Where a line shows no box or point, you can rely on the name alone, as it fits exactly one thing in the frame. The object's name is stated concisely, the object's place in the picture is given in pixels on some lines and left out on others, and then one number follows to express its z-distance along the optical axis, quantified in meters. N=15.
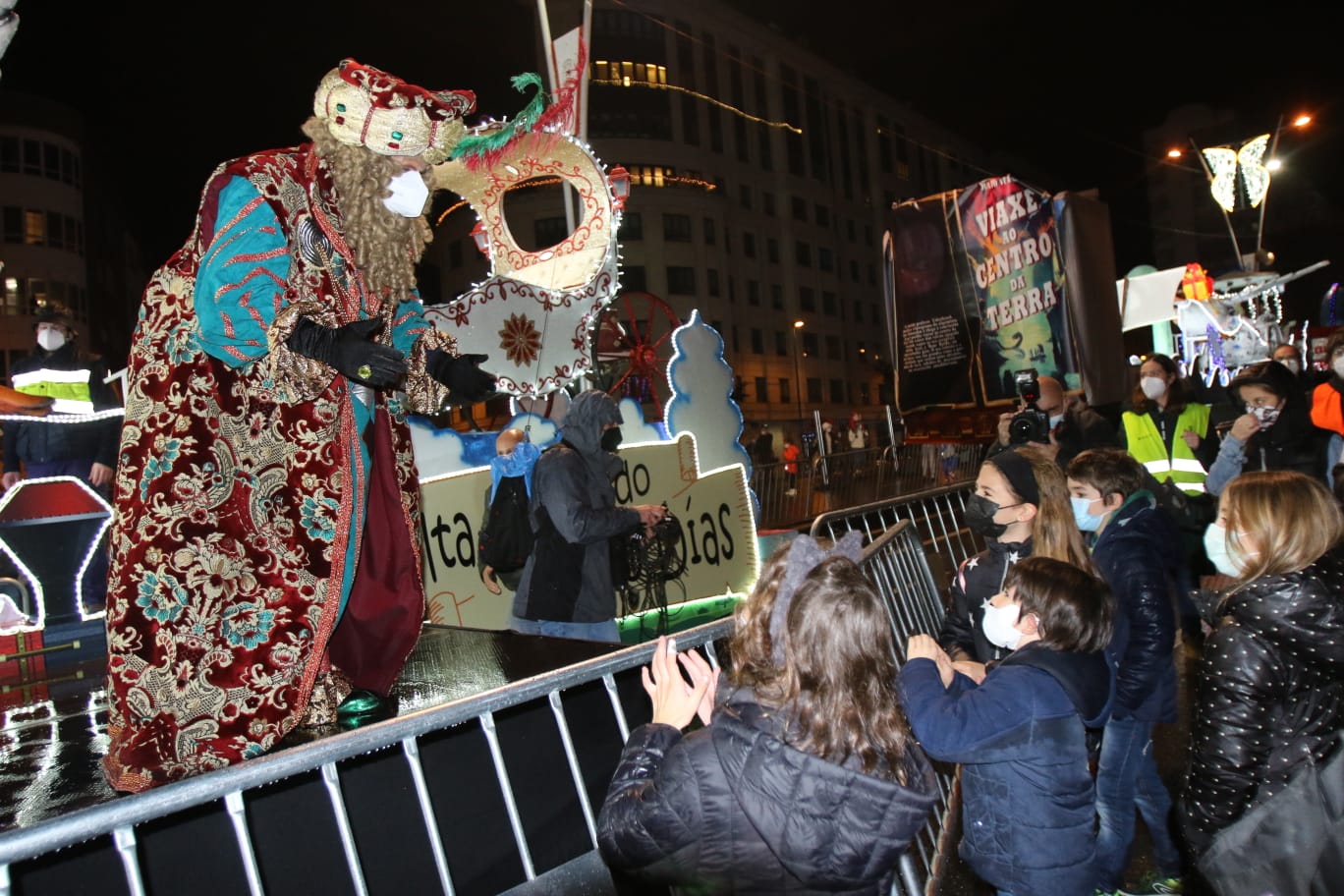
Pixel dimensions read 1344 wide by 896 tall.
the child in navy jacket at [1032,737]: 2.45
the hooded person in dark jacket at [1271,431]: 5.45
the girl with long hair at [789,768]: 1.74
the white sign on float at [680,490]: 6.16
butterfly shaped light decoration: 17.70
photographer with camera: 5.97
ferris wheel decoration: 9.37
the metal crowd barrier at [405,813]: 1.68
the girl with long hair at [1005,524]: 3.48
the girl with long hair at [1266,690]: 2.37
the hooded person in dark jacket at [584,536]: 4.28
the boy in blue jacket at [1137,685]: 3.26
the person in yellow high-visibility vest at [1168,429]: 6.25
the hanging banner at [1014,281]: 8.10
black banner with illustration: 9.20
